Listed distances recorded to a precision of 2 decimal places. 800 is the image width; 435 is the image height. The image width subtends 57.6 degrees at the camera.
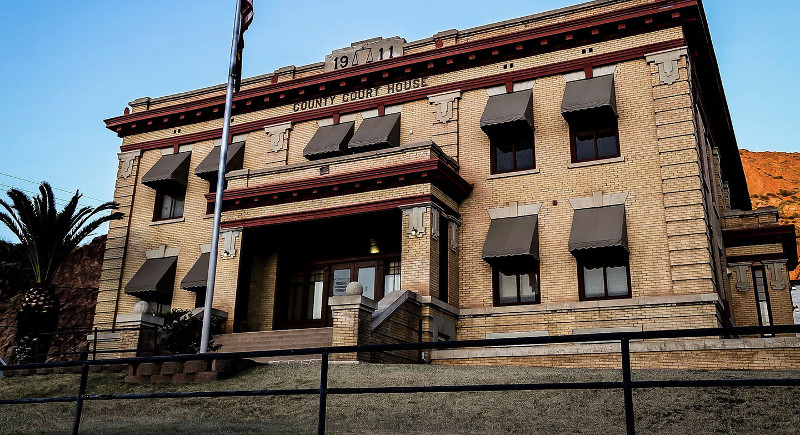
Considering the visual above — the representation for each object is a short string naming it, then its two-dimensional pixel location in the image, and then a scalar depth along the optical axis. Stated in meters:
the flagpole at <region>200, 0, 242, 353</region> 15.87
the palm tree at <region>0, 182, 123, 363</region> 23.34
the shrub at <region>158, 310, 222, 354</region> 18.00
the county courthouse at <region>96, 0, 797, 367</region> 20.59
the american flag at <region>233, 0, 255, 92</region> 18.48
